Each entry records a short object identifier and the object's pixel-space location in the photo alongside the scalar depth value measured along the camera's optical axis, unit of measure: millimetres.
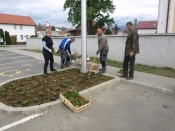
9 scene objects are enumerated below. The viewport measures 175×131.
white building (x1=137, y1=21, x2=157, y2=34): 62578
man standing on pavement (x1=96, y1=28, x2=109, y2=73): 6449
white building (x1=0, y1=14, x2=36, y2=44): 44500
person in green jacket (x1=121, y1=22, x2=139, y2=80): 5453
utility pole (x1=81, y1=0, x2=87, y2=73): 6248
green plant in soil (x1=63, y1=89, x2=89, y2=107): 3774
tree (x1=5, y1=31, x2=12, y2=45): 37625
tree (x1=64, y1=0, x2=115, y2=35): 29744
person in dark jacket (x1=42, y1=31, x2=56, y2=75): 6138
